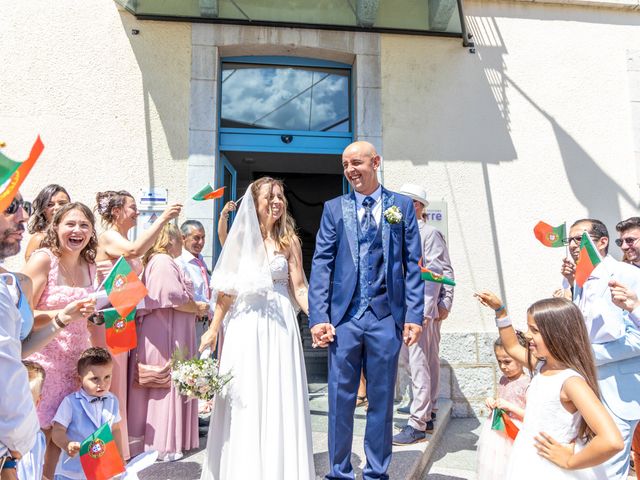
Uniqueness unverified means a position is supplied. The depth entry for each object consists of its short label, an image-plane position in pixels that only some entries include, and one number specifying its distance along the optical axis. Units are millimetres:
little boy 3025
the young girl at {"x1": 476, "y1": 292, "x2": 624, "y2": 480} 2086
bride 3119
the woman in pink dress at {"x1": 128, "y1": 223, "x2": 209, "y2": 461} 4004
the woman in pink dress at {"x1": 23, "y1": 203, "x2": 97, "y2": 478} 3037
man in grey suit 4418
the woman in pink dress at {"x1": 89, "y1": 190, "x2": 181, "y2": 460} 3725
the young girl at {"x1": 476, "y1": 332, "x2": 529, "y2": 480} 2920
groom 3109
